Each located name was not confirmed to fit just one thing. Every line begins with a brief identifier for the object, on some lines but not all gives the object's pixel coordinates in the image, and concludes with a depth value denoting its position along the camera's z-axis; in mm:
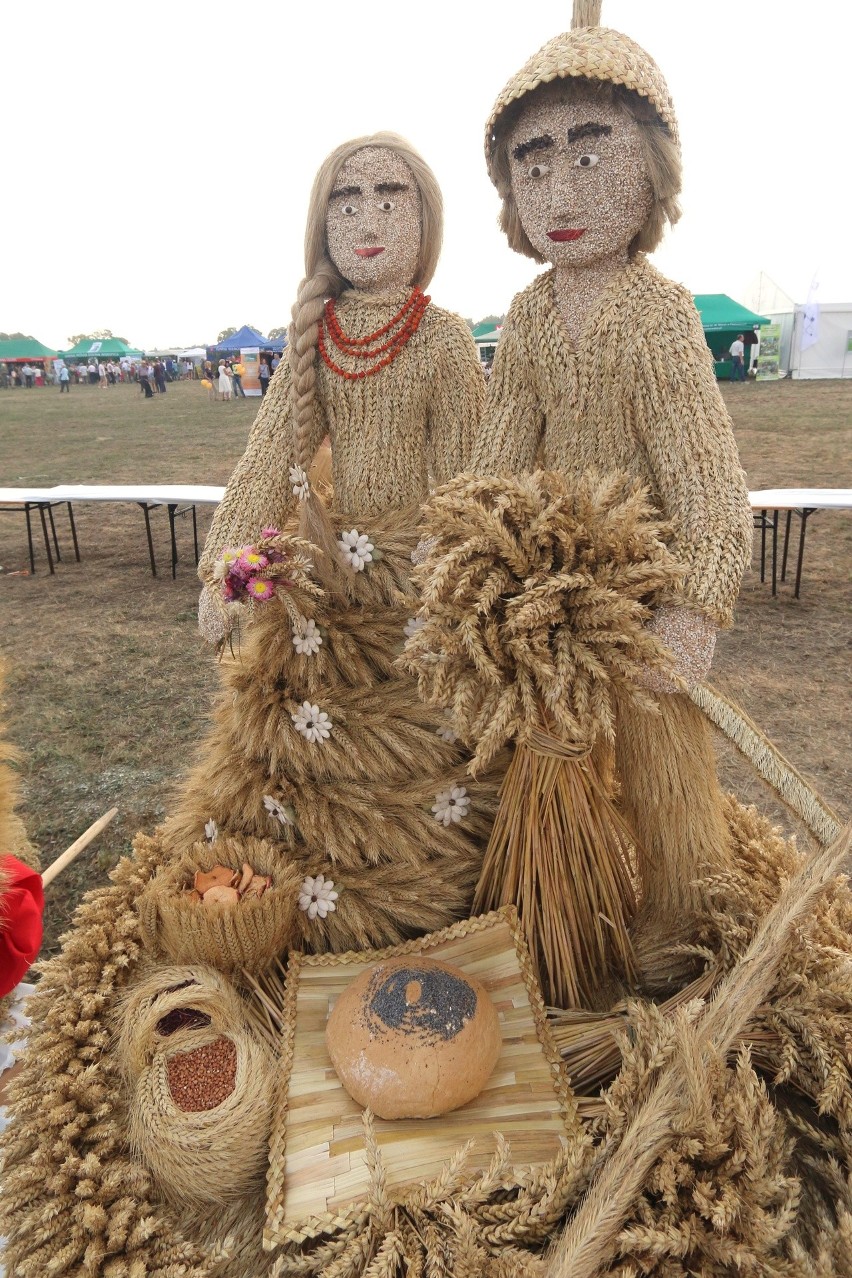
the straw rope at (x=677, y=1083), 862
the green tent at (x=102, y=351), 33044
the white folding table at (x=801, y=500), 3986
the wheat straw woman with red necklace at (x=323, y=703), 1309
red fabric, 1371
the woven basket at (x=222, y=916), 1296
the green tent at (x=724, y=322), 15336
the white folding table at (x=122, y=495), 4848
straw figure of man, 1162
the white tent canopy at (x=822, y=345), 15508
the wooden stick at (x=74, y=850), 1900
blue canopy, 21303
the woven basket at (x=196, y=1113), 1069
